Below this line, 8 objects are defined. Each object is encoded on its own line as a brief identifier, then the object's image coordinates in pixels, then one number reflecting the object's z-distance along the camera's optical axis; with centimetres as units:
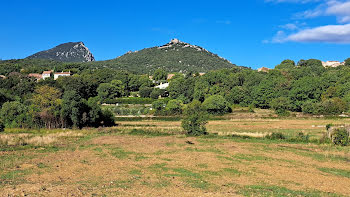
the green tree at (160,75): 14942
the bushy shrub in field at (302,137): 3409
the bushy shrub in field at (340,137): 3085
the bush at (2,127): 4333
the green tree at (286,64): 15475
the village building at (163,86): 11869
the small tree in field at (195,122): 3818
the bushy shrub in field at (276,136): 3591
